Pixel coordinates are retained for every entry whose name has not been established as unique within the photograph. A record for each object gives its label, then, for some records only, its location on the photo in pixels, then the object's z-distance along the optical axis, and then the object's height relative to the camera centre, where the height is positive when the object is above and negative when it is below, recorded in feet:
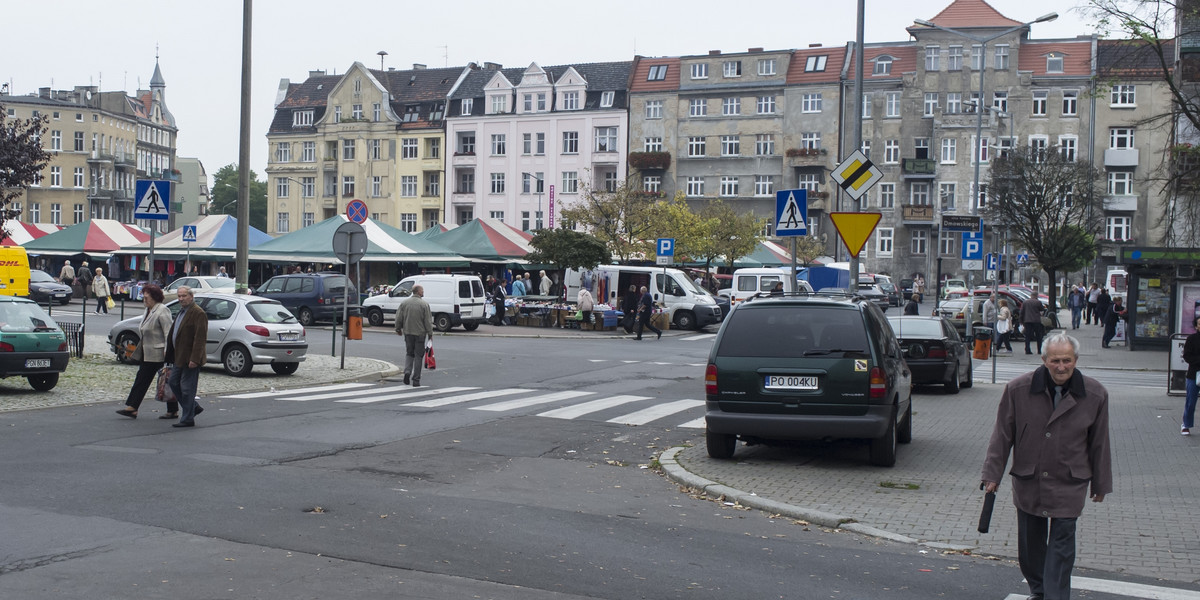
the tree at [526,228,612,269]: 139.03 +3.38
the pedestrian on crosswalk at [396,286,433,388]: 66.44 -3.21
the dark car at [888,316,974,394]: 67.41 -3.89
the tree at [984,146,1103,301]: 158.30 +11.97
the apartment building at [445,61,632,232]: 274.57 +32.99
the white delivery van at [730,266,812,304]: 151.43 +0.21
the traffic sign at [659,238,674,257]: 140.46 +3.94
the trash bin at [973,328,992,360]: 101.19 -4.90
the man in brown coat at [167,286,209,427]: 44.88 -3.43
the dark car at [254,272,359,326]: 123.85 -2.45
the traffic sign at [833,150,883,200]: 52.54 +4.95
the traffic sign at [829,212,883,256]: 49.29 +2.47
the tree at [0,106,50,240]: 80.69 +7.25
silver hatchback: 68.08 -3.74
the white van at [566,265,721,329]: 135.44 -2.02
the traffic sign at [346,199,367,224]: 86.58 +4.59
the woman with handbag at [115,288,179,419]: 46.47 -3.46
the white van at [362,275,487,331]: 119.34 -2.42
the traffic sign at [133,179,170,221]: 64.28 +3.78
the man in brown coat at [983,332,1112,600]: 19.29 -2.67
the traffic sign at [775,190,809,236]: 52.19 +3.04
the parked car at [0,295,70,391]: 53.16 -3.69
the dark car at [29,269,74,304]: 146.92 -3.09
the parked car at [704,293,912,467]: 36.40 -2.91
